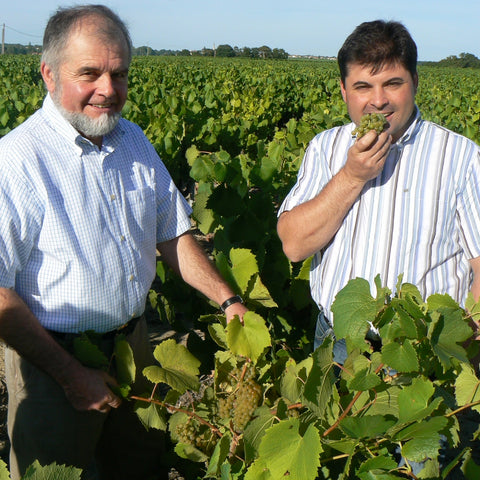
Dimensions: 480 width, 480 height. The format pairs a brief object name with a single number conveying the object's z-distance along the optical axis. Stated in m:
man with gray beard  1.98
